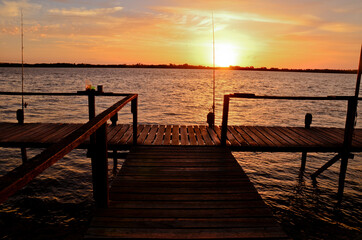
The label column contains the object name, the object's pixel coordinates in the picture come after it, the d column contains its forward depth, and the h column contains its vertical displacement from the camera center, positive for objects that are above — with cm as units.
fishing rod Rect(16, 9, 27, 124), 896 -130
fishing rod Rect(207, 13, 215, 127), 905 -113
